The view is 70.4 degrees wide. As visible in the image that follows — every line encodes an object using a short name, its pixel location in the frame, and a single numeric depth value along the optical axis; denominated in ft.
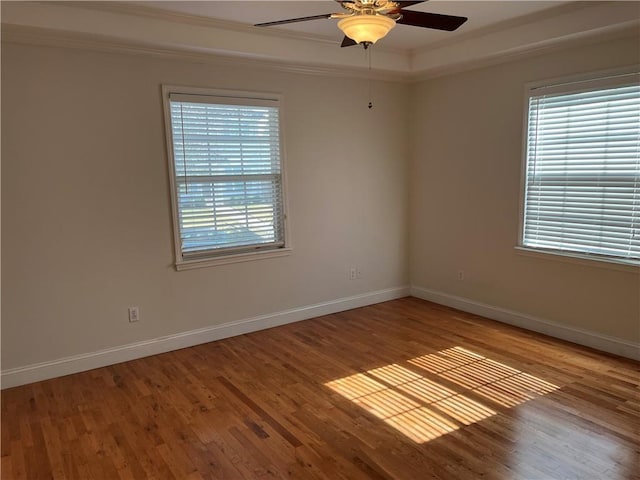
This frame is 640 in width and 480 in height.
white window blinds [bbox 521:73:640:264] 11.16
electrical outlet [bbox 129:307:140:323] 12.07
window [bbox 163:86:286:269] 12.39
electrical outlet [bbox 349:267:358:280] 16.11
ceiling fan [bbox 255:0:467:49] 7.01
